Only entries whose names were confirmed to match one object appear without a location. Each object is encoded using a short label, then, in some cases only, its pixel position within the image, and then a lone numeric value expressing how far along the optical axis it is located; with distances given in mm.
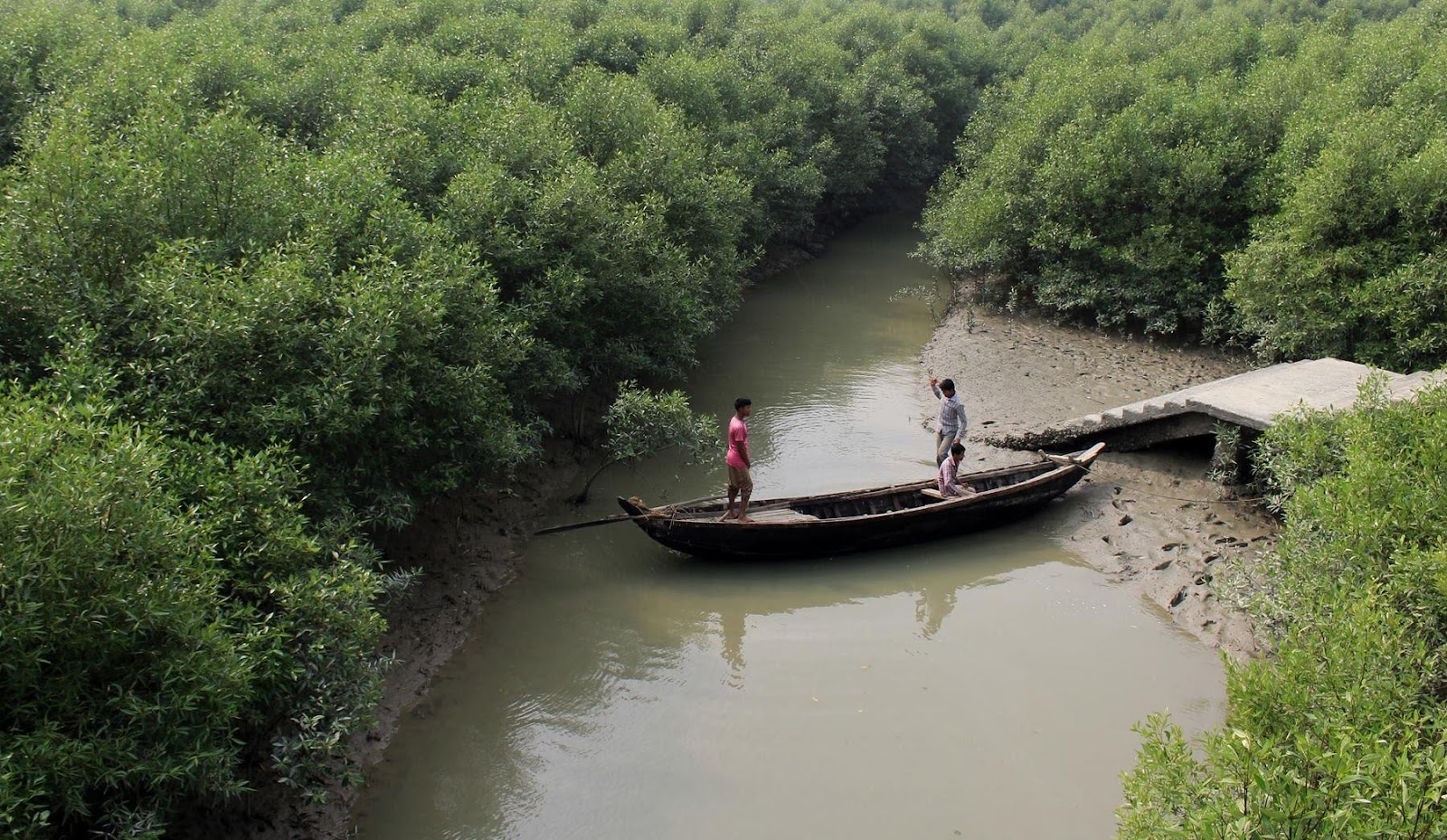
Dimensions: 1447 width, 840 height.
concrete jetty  13109
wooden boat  11773
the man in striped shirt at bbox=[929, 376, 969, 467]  13289
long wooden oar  11484
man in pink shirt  11773
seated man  12883
